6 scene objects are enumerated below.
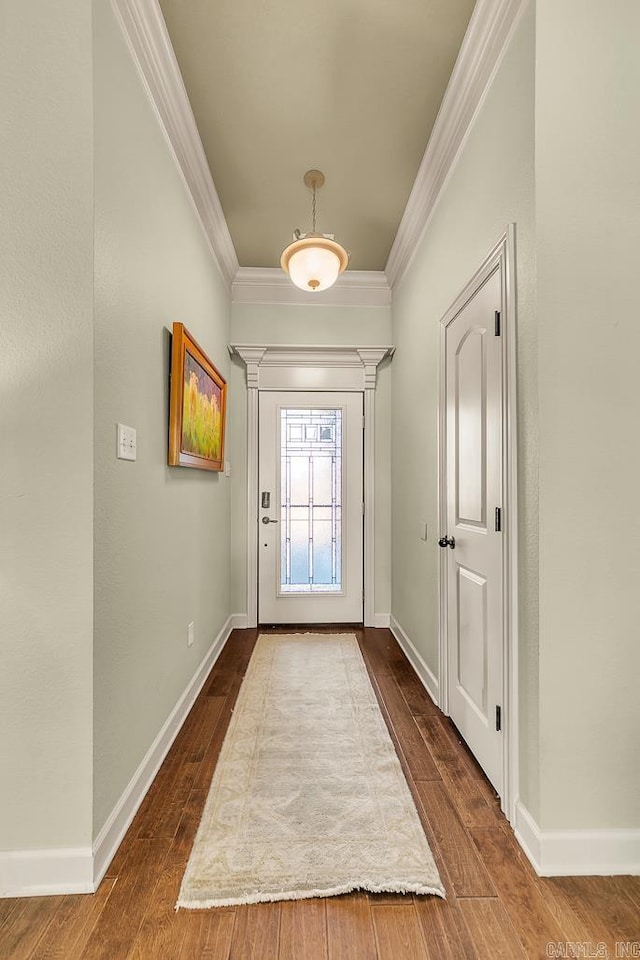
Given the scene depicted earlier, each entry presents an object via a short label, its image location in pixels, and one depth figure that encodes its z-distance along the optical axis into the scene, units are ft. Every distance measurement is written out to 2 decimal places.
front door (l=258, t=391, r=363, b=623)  12.90
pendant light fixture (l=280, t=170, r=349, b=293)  8.37
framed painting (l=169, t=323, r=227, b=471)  7.00
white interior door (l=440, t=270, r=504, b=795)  5.83
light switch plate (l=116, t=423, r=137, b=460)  5.19
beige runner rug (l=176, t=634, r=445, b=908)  4.55
